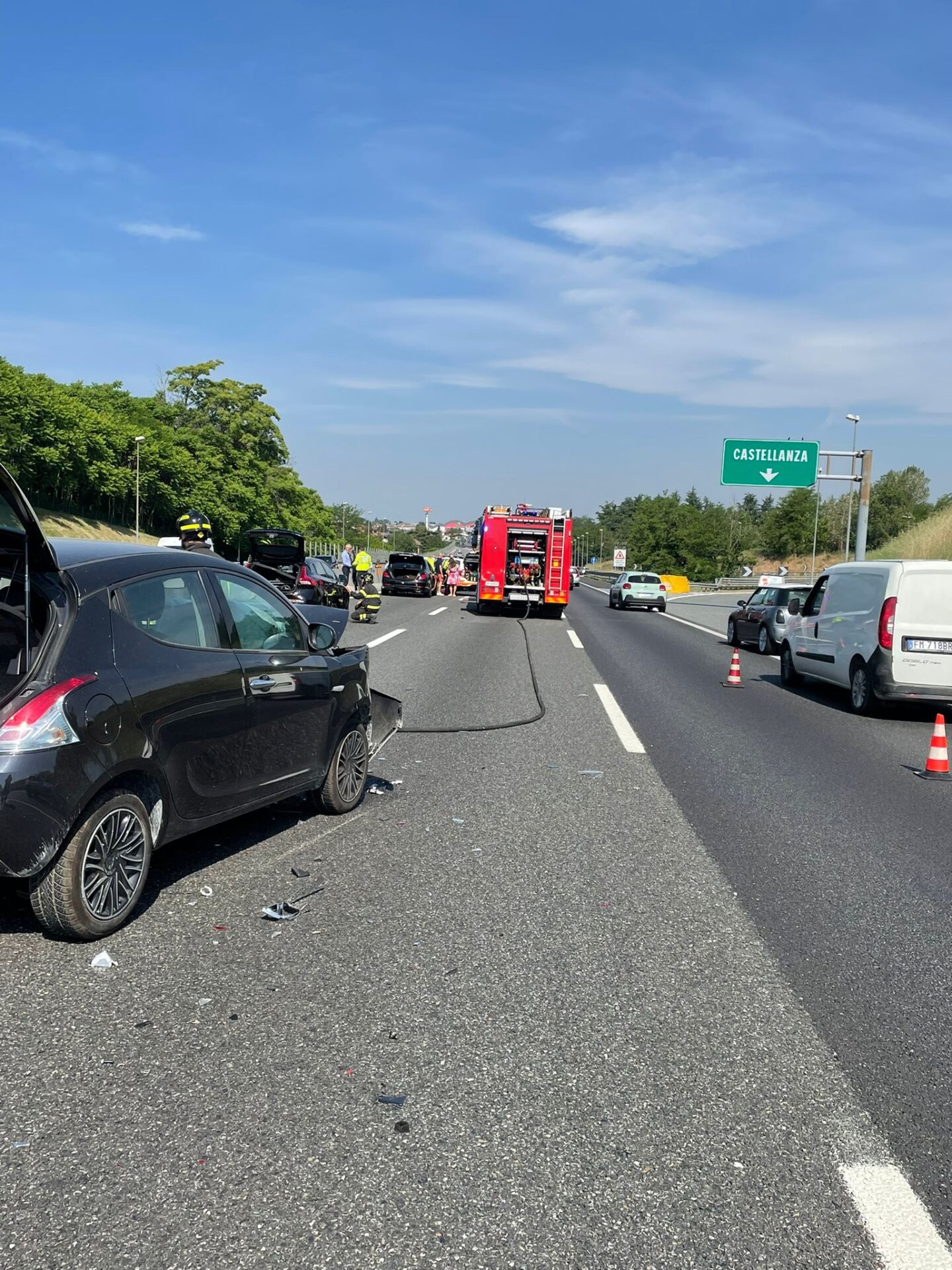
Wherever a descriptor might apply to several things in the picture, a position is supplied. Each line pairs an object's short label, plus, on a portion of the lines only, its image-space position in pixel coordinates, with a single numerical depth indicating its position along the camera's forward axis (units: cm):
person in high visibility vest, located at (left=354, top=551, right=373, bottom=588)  2472
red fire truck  2939
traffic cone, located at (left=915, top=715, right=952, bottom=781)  862
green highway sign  3753
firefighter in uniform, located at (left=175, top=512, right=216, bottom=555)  1434
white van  1194
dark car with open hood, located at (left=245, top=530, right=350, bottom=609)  2208
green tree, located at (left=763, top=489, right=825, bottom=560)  10275
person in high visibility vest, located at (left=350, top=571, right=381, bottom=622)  2436
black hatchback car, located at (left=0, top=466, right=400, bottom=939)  404
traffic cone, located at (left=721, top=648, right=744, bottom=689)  1478
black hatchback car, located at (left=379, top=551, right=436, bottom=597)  4031
